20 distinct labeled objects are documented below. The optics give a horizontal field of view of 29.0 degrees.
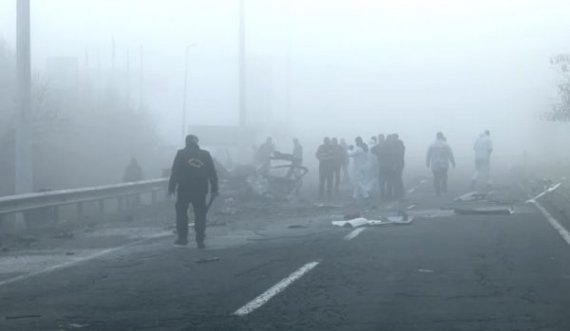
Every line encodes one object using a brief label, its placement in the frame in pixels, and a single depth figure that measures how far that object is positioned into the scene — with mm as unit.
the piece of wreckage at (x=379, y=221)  20266
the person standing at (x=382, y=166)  30625
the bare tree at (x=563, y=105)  53094
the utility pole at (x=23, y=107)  23828
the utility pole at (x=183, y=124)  58816
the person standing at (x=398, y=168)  30562
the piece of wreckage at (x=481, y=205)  23062
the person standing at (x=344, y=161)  37797
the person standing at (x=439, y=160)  32438
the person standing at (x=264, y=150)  40084
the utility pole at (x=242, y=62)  40519
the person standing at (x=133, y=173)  31906
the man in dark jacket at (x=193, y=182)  16578
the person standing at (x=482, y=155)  35094
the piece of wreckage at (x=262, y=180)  29922
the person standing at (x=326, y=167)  32281
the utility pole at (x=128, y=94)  57331
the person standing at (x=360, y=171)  31672
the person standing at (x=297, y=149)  38678
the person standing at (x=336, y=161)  32594
